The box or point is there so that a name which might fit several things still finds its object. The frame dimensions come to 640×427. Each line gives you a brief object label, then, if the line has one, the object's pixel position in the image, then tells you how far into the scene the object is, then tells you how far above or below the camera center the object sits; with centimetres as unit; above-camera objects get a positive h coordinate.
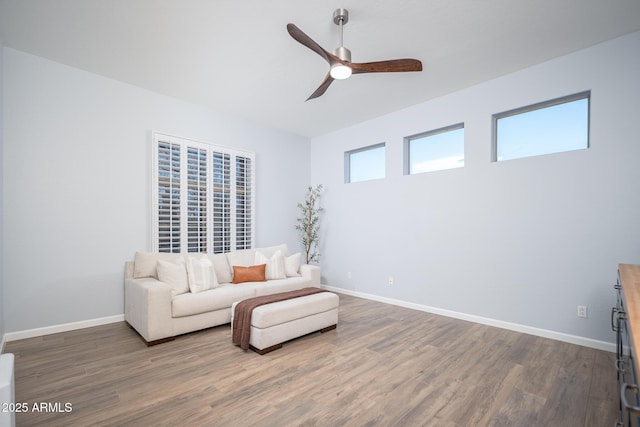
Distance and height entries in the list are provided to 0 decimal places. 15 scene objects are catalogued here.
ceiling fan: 252 +139
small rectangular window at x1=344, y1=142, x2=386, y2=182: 528 +95
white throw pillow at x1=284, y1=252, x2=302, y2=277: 462 -81
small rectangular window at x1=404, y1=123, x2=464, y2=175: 426 +99
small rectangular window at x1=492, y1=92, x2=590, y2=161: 331 +105
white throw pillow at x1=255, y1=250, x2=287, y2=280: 441 -76
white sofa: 315 -95
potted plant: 605 -17
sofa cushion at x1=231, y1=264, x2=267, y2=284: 417 -86
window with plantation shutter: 425 +26
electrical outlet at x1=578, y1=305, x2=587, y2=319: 311 -101
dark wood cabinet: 90 -41
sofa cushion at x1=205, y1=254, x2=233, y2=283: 417 -78
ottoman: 294 -114
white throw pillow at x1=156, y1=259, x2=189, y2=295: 348 -75
